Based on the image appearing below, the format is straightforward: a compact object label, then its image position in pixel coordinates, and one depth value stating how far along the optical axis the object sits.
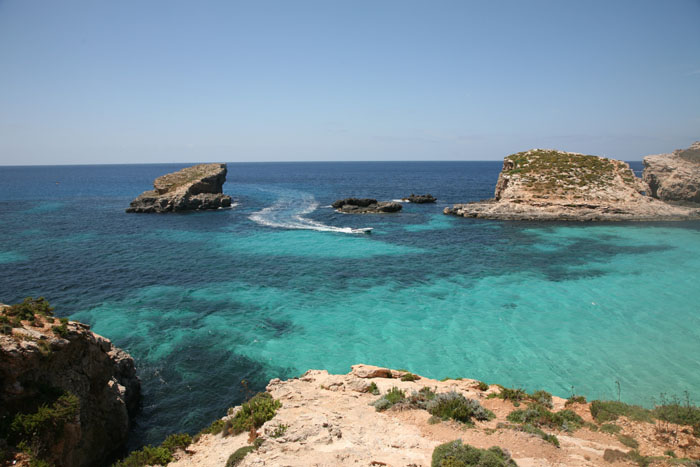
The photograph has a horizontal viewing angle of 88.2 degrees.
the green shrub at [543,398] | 14.05
